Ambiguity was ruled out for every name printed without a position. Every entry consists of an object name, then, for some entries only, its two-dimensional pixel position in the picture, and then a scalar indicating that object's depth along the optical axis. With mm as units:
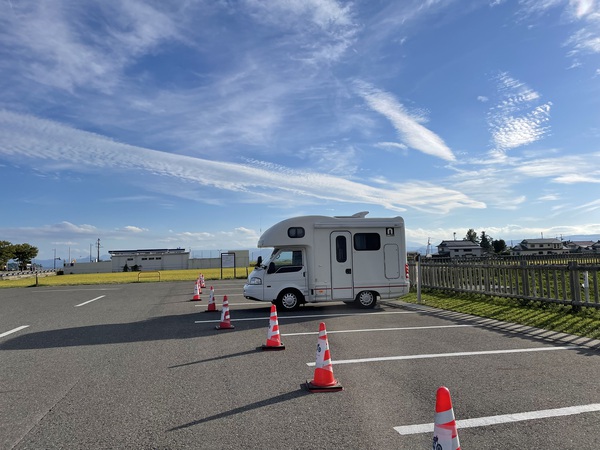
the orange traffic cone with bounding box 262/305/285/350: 8023
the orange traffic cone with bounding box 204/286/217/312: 13938
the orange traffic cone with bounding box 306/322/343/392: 5500
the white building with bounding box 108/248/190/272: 81625
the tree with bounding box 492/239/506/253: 100000
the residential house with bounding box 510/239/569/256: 103750
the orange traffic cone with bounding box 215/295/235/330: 10344
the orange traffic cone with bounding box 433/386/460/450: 2830
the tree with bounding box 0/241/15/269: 93312
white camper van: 13172
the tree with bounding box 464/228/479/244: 123056
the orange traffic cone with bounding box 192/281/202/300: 18078
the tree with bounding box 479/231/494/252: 109075
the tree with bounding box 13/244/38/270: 100562
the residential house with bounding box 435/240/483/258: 91994
